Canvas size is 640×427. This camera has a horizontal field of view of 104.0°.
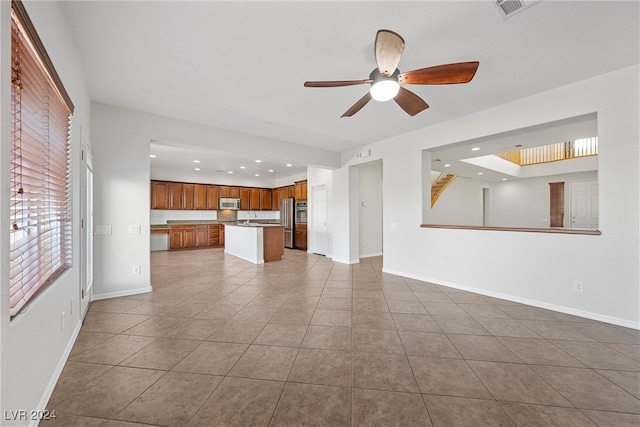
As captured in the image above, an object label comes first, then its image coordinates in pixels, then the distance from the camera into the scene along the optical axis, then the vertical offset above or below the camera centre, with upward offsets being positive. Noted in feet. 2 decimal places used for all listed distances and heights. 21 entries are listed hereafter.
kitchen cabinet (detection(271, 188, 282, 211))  33.76 +1.55
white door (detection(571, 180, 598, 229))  24.21 +0.75
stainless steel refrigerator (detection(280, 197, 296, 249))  27.96 -1.02
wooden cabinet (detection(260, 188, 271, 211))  33.86 +1.67
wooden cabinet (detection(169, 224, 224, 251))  26.78 -2.78
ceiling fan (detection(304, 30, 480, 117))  6.05 +3.89
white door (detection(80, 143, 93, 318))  9.27 -0.85
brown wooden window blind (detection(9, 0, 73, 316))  4.10 +0.90
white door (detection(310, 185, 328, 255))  23.59 -0.86
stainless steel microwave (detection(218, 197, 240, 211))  30.66 +0.91
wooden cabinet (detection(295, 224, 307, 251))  26.55 -2.77
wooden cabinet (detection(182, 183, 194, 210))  28.20 +1.66
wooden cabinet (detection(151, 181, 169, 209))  26.37 +1.75
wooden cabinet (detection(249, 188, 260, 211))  32.96 +1.49
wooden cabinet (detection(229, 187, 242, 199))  31.36 +2.44
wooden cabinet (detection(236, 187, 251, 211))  32.07 +1.73
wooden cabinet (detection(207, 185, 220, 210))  29.84 +1.82
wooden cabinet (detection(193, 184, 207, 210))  28.94 +1.75
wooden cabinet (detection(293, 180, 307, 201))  26.71 +2.32
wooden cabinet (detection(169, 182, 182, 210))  27.43 +1.77
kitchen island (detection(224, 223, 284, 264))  20.07 -2.64
